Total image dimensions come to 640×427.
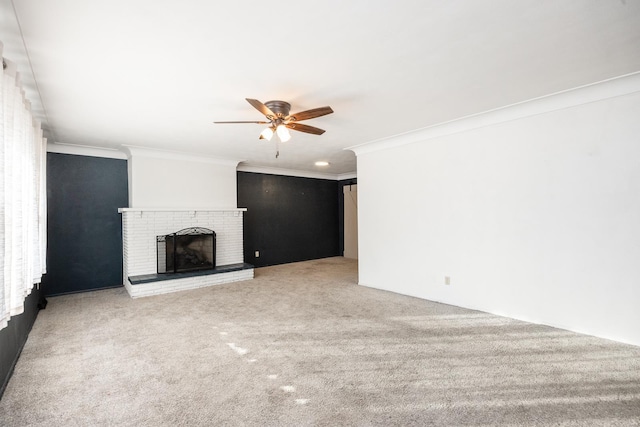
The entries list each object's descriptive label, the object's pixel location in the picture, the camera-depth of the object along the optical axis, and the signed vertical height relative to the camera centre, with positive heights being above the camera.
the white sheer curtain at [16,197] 1.76 +0.16
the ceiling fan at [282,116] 2.79 +0.96
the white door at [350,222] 7.99 -0.17
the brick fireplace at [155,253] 4.71 -0.59
